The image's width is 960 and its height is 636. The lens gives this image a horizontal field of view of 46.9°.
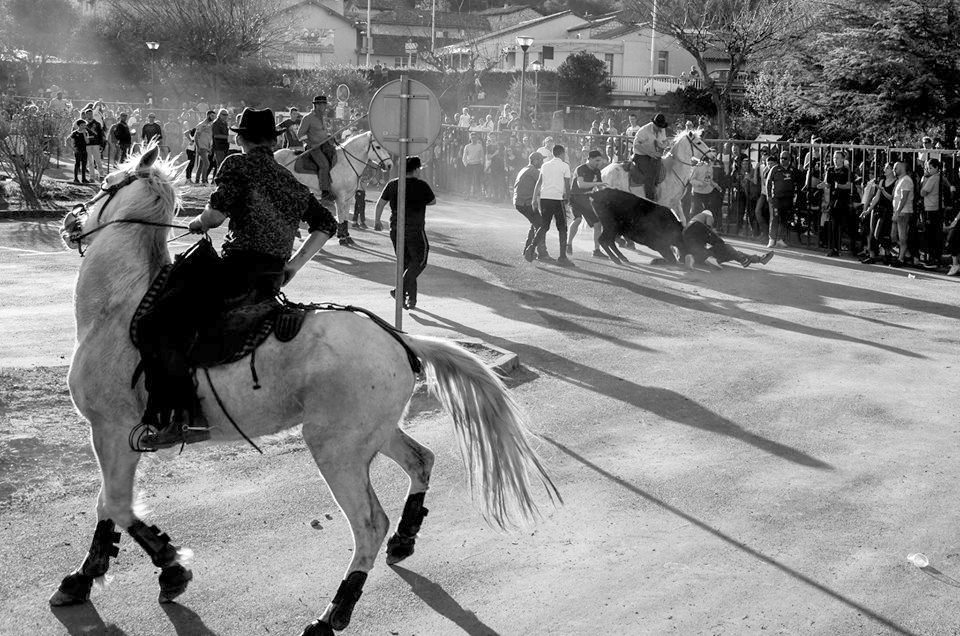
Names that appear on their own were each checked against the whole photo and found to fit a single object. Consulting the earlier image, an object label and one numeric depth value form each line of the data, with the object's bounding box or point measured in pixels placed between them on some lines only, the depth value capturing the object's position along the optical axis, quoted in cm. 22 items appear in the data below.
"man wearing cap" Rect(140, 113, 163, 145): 3291
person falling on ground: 1883
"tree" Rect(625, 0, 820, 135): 4712
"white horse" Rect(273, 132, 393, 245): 2069
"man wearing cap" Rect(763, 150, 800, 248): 2155
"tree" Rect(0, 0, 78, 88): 6562
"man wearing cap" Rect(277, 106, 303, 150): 2519
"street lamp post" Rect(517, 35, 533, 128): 3450
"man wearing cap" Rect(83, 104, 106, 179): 3105
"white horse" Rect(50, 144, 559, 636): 567
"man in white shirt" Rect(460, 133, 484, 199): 3156
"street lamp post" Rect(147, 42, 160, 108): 5084
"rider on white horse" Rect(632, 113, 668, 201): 2080
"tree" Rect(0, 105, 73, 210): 2417
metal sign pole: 1063
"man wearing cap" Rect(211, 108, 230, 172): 2862
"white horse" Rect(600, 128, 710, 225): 2092
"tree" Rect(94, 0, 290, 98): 6184
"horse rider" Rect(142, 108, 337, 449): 579
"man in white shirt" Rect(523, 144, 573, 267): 1895
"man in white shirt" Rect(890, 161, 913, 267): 1880
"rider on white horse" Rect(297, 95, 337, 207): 2042
